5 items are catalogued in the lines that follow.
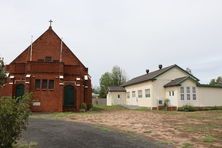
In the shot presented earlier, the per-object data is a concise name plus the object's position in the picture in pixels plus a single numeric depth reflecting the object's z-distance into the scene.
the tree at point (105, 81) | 57.81
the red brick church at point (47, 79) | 18.86
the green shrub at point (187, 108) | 21.81
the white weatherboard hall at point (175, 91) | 22.56
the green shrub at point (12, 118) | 5.47
